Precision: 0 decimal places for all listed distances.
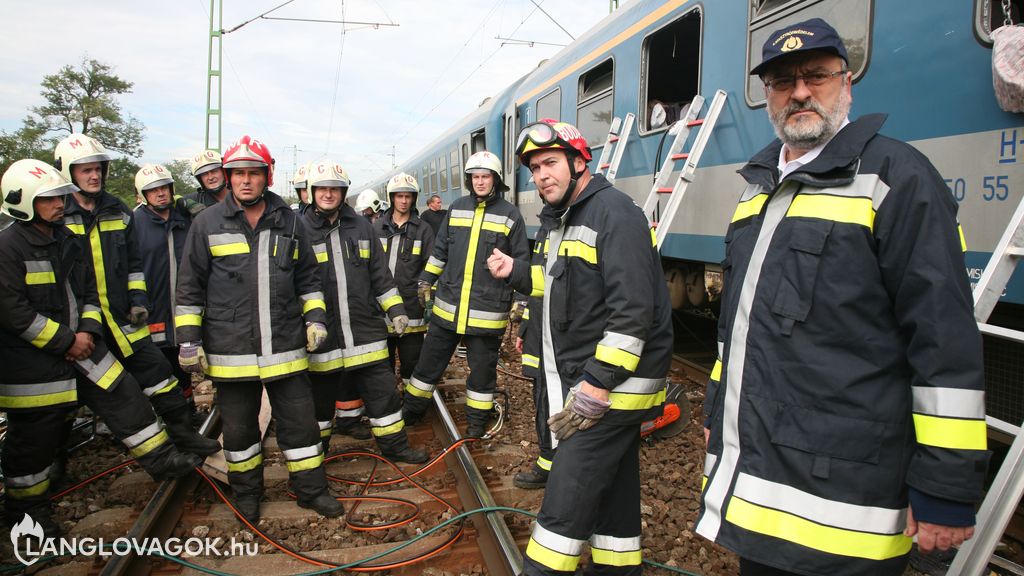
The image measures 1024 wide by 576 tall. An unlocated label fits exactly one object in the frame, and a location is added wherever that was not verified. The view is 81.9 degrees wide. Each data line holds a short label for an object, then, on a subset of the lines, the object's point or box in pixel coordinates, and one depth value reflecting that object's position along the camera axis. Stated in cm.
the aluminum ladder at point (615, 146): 585
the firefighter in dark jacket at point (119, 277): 405
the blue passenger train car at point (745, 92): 285
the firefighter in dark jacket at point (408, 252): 577
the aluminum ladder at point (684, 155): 469
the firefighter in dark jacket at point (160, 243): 493
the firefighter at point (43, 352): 332
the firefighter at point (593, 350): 229
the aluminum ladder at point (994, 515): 196
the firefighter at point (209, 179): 535
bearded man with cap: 141
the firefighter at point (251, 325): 345
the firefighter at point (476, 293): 472
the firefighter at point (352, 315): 428
